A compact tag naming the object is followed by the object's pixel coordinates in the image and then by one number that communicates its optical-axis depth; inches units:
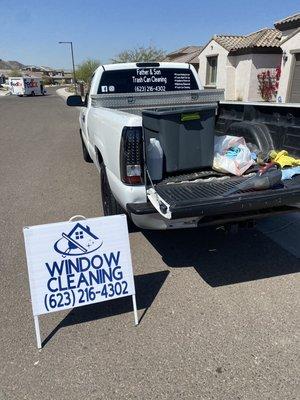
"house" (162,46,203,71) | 1267.2
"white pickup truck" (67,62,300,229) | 112.7
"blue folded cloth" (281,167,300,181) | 126.3
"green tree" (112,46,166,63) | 1622.8
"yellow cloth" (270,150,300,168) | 136.7
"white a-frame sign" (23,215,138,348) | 104.0
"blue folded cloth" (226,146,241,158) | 138.3
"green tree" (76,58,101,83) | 2615.7
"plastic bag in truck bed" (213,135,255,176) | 135.3
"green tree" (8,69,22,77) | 4515.0
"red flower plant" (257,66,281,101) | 872.3
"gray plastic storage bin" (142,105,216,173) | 130.3
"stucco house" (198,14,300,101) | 684.1
